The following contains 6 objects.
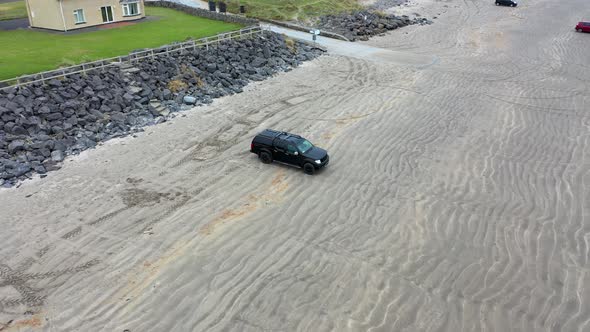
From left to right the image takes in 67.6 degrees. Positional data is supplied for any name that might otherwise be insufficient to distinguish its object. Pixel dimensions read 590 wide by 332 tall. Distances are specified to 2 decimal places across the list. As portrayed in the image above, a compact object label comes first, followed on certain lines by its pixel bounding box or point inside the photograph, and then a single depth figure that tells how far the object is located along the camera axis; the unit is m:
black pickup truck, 19.92
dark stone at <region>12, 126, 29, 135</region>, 22.11
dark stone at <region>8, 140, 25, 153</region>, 21.06
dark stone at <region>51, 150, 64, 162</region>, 20.97
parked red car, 49.31
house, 36.53
